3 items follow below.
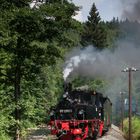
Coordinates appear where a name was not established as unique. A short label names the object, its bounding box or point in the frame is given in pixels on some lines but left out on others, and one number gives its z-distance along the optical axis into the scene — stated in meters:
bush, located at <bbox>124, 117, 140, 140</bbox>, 35.59
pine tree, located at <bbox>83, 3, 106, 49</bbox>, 97.00
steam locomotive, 28.89
